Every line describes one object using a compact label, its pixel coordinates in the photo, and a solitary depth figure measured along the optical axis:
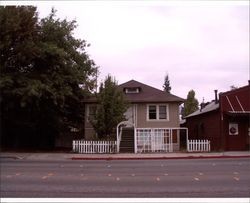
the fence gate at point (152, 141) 18.19
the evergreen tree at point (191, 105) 41.49
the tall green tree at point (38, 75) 16.32
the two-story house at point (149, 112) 20.61
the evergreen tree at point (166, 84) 63.29
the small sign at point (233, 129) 18.80
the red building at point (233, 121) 18.58
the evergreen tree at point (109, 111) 17.52
